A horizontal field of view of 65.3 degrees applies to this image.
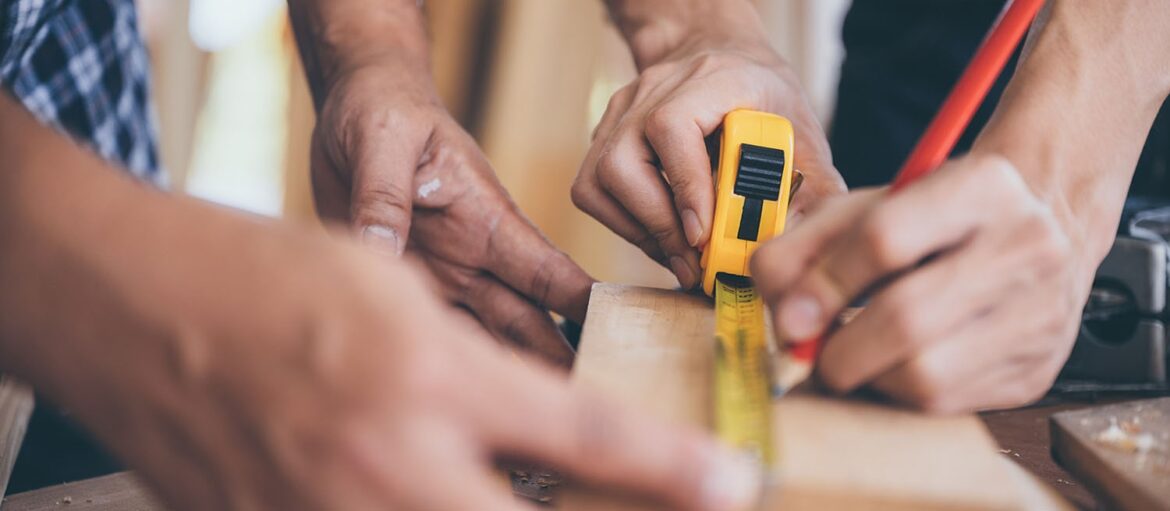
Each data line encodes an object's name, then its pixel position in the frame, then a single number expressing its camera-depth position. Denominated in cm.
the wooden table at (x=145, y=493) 72
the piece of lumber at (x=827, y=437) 54
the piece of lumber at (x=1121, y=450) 60
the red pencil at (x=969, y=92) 72
